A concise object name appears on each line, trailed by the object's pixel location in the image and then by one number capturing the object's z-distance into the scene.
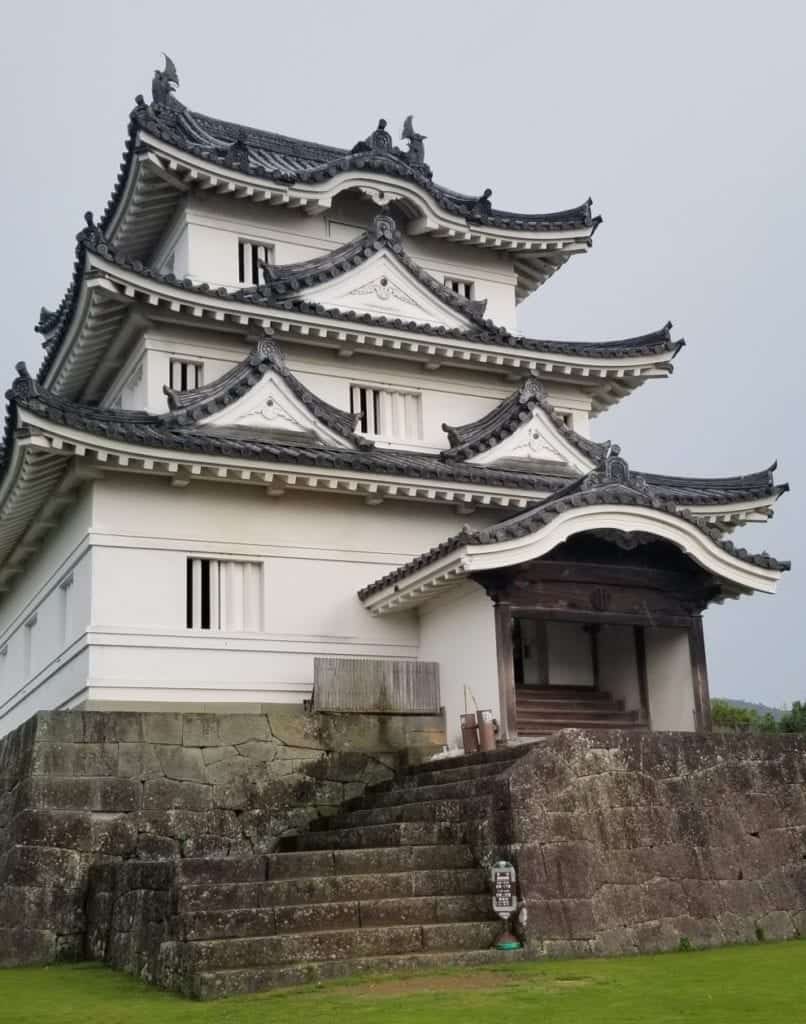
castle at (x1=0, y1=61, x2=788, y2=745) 15.39
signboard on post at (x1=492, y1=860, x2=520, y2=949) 10.19
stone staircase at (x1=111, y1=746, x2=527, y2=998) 9.14
